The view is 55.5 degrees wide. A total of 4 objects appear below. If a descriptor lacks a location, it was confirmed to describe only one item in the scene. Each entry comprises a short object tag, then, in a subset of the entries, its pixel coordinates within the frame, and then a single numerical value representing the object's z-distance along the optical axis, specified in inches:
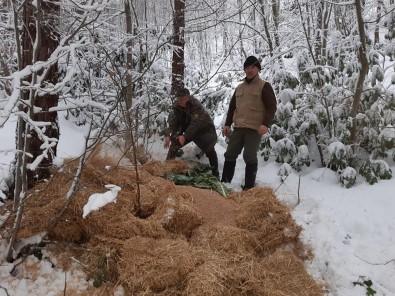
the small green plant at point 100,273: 106.0
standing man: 167.8
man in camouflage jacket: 192.5
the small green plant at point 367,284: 116.1
